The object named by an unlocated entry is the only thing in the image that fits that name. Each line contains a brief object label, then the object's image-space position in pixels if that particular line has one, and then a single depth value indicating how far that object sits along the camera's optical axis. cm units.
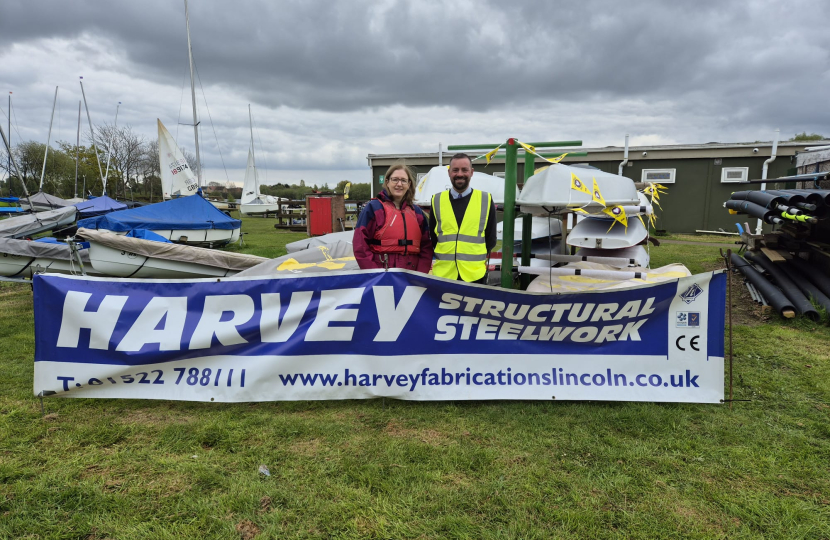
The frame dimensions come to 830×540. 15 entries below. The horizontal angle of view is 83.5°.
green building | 1894
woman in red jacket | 405
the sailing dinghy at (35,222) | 843
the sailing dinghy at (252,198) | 3956
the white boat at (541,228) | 926
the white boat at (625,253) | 698
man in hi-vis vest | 411
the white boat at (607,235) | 696
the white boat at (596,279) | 518
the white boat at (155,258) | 842
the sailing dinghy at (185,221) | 1305
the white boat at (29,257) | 732
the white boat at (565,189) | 466
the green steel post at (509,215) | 470
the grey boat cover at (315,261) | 638
